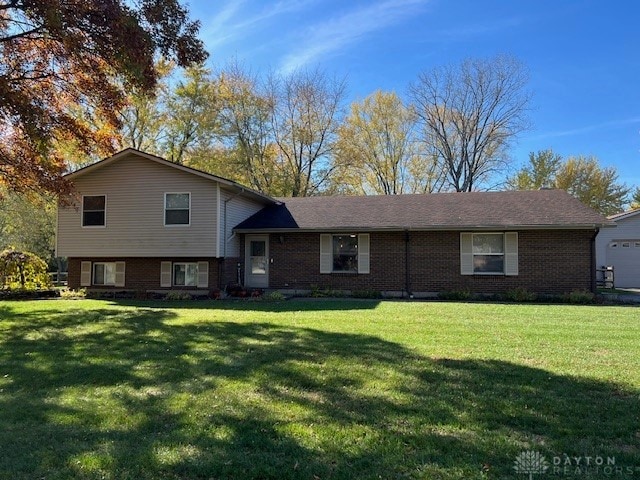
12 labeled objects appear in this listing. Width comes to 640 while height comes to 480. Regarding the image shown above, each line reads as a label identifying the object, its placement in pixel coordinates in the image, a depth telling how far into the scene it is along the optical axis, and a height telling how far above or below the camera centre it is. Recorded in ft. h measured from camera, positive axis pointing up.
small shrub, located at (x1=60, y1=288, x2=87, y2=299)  53.31 -3.90
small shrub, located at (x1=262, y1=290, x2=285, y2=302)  47.50 -3.86
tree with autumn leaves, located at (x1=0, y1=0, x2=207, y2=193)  33.65 +16.32
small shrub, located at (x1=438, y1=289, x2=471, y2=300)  49.44 -3.67
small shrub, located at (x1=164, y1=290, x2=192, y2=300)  50.88 -3.98
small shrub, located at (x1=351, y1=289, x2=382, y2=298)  52.03 -3.78
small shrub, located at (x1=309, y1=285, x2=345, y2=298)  52.21 -3.73
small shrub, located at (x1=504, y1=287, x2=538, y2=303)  47.85 -3.65
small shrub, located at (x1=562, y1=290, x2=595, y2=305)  46.14 -3.69
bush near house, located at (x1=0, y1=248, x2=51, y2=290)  56.08 -1.44
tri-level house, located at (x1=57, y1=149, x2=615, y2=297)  50.62 +2.28
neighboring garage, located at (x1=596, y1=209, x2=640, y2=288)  70.95 +1.85
